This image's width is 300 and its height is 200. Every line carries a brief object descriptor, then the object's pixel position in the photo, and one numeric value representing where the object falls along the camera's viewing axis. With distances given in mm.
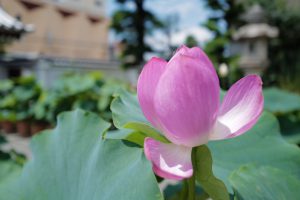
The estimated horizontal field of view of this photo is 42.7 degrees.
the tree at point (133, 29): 8812
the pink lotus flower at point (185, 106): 246
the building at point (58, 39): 9594
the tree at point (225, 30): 7348
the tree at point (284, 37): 9484
